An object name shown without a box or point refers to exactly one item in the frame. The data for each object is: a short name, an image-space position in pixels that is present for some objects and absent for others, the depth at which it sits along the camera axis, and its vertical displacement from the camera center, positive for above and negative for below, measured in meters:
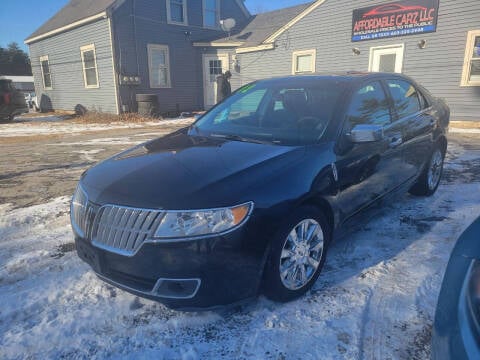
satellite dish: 17.03 +2.89
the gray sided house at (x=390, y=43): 11.07 +1.45
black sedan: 2.04 -0.66
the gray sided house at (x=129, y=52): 15.10 +1.60
